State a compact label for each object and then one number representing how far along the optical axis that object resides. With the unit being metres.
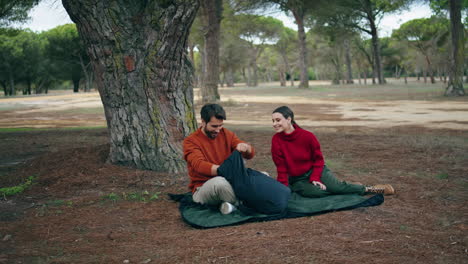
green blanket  4.13
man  4.26
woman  4.65
